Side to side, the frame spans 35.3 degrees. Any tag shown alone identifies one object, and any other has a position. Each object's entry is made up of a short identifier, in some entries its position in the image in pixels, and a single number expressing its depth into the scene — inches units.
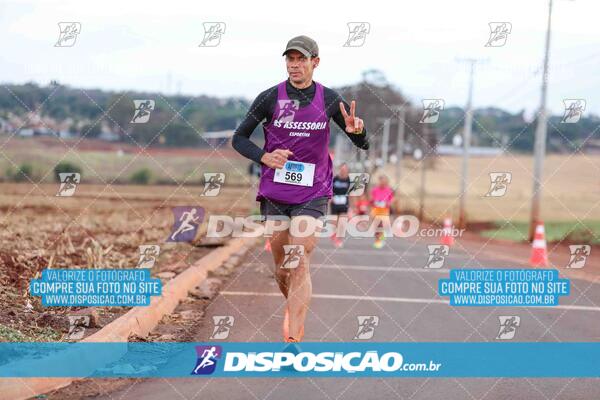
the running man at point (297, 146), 271.9
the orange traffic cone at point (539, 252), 716.2
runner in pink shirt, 872.3
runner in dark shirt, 831.1
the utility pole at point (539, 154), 1144.6
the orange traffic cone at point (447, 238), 972.3
